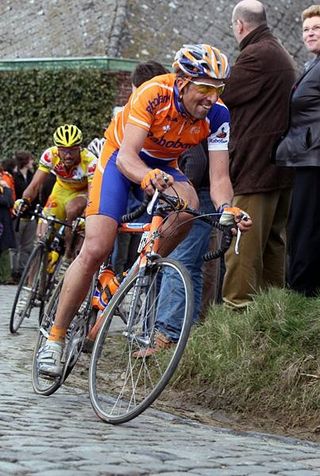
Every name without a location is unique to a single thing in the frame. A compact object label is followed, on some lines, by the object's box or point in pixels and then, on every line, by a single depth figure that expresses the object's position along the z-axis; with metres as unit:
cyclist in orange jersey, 10.17
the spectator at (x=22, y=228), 31.22
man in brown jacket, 13.65
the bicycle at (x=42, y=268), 17.76
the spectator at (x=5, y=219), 29.83
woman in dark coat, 11.84
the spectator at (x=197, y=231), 14.31
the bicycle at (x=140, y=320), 9.65
